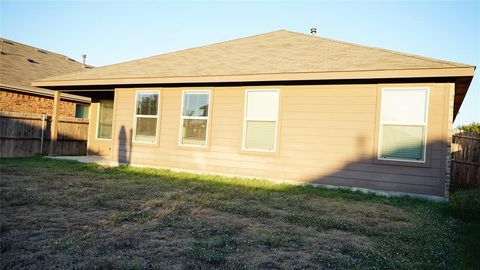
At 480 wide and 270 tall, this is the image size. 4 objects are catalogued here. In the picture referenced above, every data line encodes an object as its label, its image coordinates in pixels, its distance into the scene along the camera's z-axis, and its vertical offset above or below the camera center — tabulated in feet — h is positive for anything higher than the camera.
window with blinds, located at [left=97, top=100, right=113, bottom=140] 48.60 +1.12
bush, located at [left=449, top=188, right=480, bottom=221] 19.76 -3.39
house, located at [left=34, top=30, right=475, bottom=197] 25.43 +2.59
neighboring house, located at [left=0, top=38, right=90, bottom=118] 49.87 +6.59
